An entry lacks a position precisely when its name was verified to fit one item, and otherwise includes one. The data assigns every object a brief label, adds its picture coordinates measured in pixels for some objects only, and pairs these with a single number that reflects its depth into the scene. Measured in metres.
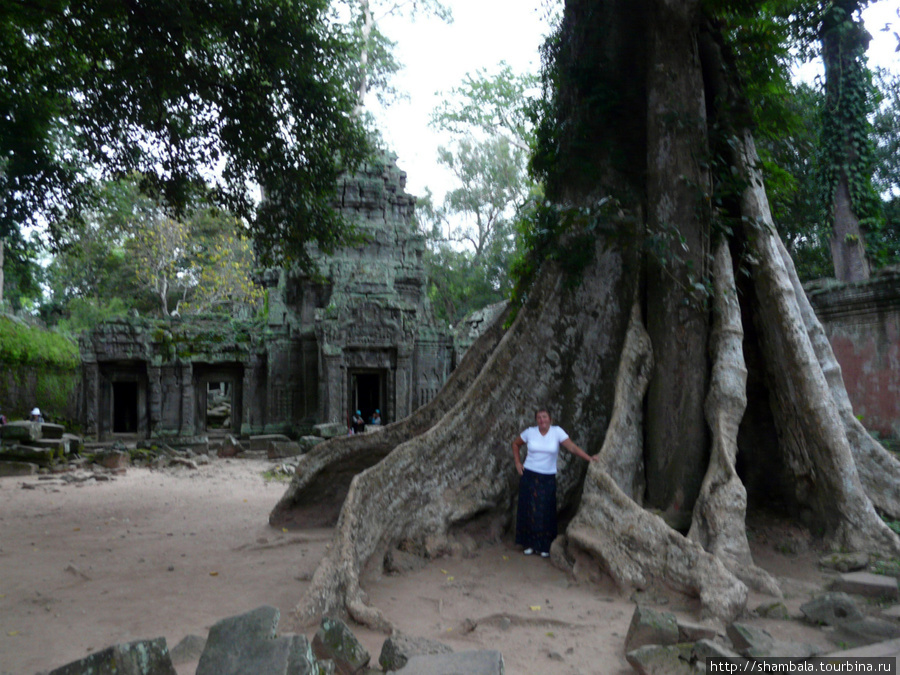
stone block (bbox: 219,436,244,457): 13.68
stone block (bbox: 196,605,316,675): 2.28
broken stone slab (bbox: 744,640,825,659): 2.56
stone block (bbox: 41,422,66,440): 12.91
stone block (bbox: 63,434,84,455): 12.53
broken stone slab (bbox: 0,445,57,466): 10.83
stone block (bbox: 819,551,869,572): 3.87
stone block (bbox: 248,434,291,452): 13.75
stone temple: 15.24
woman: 4.50
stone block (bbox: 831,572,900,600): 3.40
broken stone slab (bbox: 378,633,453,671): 2.64
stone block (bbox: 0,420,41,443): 11.56
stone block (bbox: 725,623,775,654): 2.63
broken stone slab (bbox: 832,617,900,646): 2.86
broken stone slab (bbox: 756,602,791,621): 3.23
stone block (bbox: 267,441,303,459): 13.12
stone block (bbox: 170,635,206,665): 2.84
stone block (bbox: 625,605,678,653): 2.81
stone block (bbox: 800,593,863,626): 3.05
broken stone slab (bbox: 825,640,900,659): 2.55
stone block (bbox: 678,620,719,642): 2.79
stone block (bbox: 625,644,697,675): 2.62
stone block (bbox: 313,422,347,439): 14.06
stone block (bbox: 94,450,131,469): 11.55
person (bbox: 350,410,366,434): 15.47
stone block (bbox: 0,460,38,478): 10.46
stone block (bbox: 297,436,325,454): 13.39
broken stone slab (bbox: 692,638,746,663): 2.54
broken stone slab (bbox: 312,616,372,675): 2.64
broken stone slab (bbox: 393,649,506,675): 2.40
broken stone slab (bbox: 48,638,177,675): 2.25
